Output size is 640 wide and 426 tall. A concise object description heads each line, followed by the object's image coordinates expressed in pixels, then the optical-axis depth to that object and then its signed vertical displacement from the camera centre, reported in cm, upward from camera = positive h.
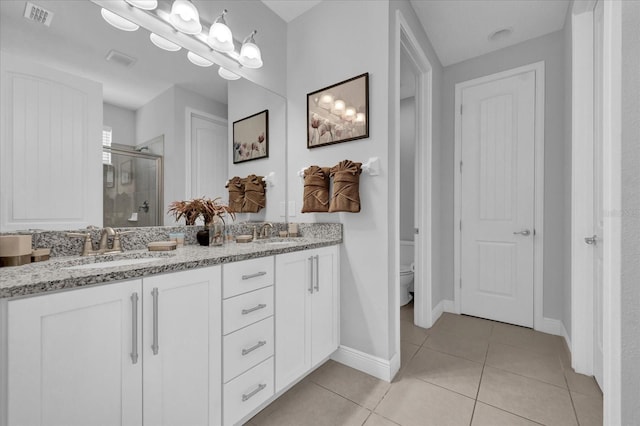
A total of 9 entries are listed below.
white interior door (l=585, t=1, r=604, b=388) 158 +11
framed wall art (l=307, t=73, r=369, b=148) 177 +69
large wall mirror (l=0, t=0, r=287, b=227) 117 +62
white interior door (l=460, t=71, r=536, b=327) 246 +13
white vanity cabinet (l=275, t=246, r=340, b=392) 143 -58
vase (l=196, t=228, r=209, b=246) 160 -14
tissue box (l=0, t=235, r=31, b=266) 94 -13
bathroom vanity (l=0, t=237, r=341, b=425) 71 -42
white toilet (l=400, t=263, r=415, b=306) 294 -78
